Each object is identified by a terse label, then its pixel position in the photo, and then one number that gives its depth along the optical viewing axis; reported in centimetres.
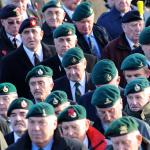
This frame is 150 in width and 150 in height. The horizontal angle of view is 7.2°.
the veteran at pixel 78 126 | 1473
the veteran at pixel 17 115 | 1580
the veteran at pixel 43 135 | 1414
